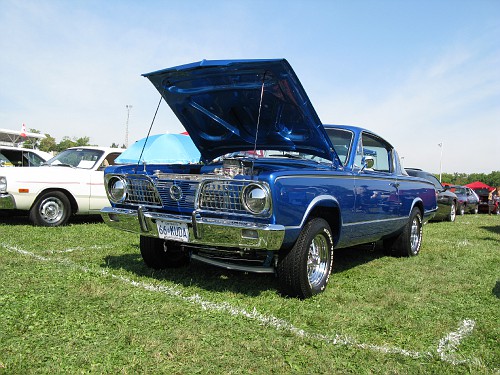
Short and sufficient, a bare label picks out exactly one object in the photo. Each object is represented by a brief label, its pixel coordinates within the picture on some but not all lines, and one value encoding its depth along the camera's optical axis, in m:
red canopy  28.83
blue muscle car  3.44
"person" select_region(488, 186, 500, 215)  18.89
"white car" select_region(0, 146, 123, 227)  7.40
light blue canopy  10.44
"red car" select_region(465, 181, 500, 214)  18.98
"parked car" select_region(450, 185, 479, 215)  16.86
